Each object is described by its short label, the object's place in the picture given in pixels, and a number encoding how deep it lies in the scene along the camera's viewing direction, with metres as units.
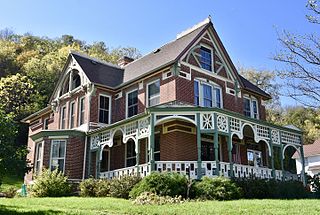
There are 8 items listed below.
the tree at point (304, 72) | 9.99
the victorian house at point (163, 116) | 13.73
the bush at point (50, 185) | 14.84
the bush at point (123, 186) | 13.06
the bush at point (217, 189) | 11.55
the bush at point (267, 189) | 12.69
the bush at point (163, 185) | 11.60
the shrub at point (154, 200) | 10.80
